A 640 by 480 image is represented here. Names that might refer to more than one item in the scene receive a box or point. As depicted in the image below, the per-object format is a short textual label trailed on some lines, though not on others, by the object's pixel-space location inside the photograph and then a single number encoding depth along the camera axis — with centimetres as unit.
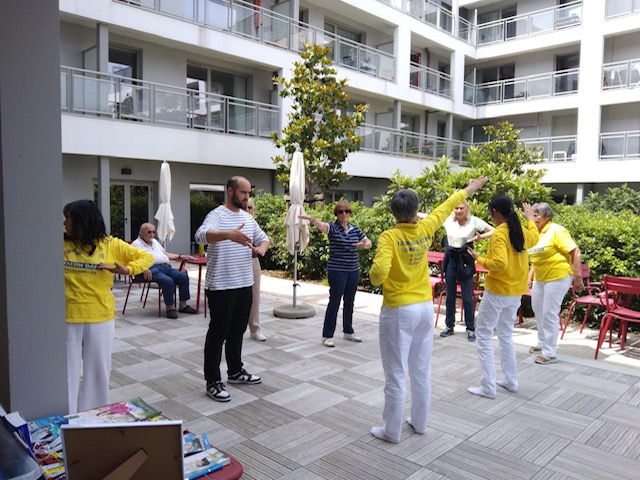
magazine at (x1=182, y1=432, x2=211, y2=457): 204
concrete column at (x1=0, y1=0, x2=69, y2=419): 242
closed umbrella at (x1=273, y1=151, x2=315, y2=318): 756
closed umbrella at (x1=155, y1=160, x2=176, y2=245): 961
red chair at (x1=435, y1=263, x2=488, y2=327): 759
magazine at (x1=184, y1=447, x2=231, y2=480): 191
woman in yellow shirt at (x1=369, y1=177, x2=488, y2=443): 360
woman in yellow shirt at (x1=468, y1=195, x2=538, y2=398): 459
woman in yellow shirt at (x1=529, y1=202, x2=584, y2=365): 562
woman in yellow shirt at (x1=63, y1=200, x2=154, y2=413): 336
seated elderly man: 781
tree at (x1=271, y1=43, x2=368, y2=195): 1260
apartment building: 1309
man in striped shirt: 430
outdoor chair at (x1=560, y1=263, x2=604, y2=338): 668
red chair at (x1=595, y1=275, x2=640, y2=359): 586
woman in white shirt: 685
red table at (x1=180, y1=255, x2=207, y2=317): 797
